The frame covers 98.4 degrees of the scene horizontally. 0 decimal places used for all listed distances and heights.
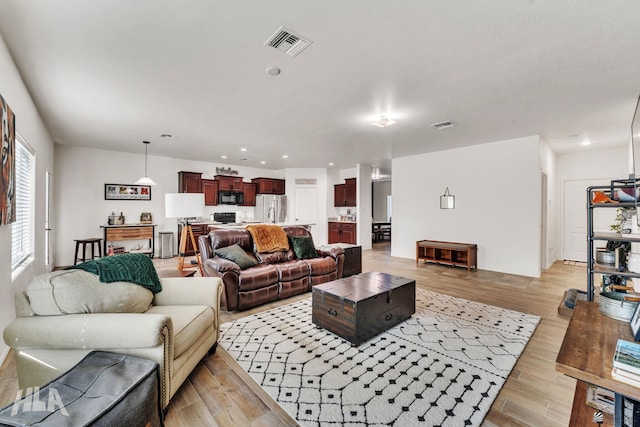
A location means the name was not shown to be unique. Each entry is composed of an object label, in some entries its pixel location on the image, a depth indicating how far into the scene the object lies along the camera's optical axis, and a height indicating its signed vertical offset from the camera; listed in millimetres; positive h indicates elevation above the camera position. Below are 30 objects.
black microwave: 8102 +480
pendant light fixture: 5449 +657
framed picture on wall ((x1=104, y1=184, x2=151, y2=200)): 6574 +530
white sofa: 1529 -679
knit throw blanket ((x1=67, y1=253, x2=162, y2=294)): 1932 -422
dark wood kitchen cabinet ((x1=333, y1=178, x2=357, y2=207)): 9000 +664
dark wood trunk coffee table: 2539 -914
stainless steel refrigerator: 8742 +173
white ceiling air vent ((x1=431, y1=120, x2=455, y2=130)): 4234 +1403
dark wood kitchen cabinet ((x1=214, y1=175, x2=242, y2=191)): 8055 +930
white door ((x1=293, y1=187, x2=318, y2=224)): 9125 +282
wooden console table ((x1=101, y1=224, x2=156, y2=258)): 6238 -443
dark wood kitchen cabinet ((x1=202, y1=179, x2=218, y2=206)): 7768 +637
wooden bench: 5531 -844
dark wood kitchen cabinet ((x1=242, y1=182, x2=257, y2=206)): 8602 +648
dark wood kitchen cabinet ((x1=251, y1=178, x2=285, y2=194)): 8781 +909
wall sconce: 6020 +282
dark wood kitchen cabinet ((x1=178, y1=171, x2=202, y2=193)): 7371 +848
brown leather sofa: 3305 -764
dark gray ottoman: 1109 -814
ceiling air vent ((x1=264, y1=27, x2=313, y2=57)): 2099 +1367
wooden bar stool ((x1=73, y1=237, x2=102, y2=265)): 5728 -700
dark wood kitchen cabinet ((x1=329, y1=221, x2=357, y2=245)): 8648 -605
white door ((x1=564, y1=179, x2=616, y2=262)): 6016 -98
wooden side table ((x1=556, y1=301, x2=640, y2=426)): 984 -580
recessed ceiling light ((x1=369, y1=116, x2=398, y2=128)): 3941 +1330
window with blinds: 3041 +89
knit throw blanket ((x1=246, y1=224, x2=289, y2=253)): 4219 -382
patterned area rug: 1729 -1216
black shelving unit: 1757 -150
